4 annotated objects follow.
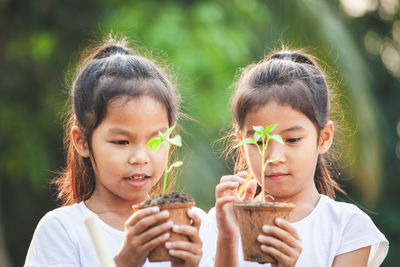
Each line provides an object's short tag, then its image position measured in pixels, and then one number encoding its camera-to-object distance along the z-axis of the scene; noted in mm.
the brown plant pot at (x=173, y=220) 2908
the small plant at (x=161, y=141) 3031
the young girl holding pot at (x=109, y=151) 3381
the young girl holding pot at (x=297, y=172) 3334
